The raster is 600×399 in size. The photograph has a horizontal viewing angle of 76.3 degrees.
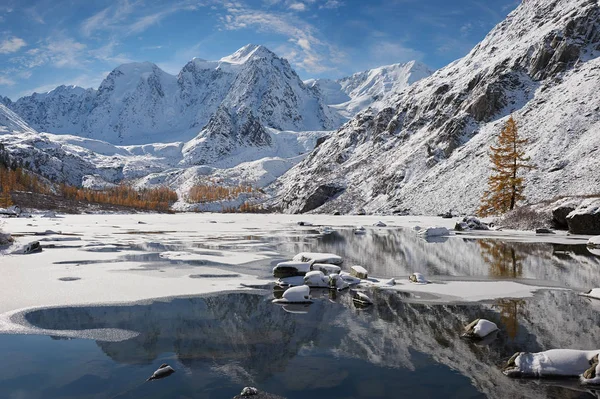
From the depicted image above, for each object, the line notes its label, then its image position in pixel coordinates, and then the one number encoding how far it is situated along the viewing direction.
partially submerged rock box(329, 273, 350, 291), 16.80
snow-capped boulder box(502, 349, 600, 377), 8.12
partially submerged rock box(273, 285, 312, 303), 14.68
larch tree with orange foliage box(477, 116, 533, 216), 52.75
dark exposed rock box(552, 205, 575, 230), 39.31
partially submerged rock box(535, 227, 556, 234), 39.06
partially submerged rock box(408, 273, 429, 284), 17.50
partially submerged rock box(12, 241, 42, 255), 26.33
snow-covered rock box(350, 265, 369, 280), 18.27
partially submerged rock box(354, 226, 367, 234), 48.06
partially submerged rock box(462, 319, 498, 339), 10.41
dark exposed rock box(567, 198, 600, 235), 35.19
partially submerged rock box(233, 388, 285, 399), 7.35
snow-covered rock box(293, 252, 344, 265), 21.02
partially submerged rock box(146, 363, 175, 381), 8.21
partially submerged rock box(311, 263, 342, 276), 19.21
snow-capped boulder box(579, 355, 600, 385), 7.66
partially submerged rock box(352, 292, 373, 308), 14.01
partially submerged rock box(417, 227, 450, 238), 41.39
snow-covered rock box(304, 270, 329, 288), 17.40
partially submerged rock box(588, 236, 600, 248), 28.85
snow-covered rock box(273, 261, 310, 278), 18.92
